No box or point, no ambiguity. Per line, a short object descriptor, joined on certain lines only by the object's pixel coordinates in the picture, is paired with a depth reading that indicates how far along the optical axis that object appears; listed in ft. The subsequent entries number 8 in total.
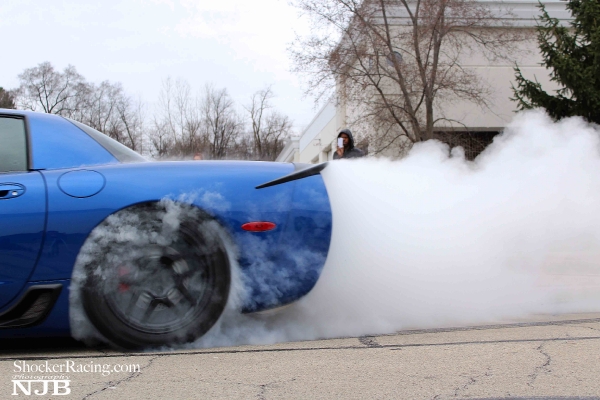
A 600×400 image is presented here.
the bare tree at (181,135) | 71.82
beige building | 70.33
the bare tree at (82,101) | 72.08
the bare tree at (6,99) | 80.69
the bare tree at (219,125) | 85.66
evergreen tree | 49.52
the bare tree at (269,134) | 135.74
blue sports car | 9.45
